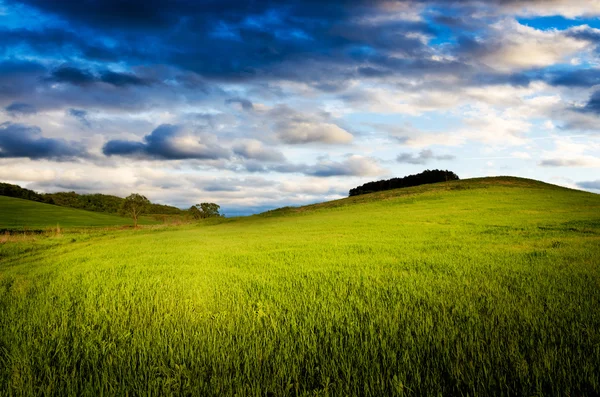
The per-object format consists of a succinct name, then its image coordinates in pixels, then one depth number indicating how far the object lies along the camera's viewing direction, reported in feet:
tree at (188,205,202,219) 313.94
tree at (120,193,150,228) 251.80
